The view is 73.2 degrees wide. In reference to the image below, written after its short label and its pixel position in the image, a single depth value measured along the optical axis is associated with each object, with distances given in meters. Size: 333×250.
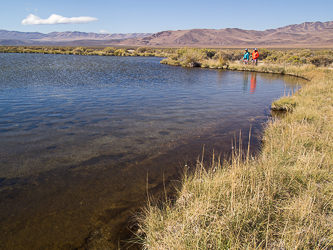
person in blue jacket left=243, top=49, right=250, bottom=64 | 25.67
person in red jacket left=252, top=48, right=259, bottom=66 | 24.93
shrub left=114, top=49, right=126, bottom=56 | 51.62
